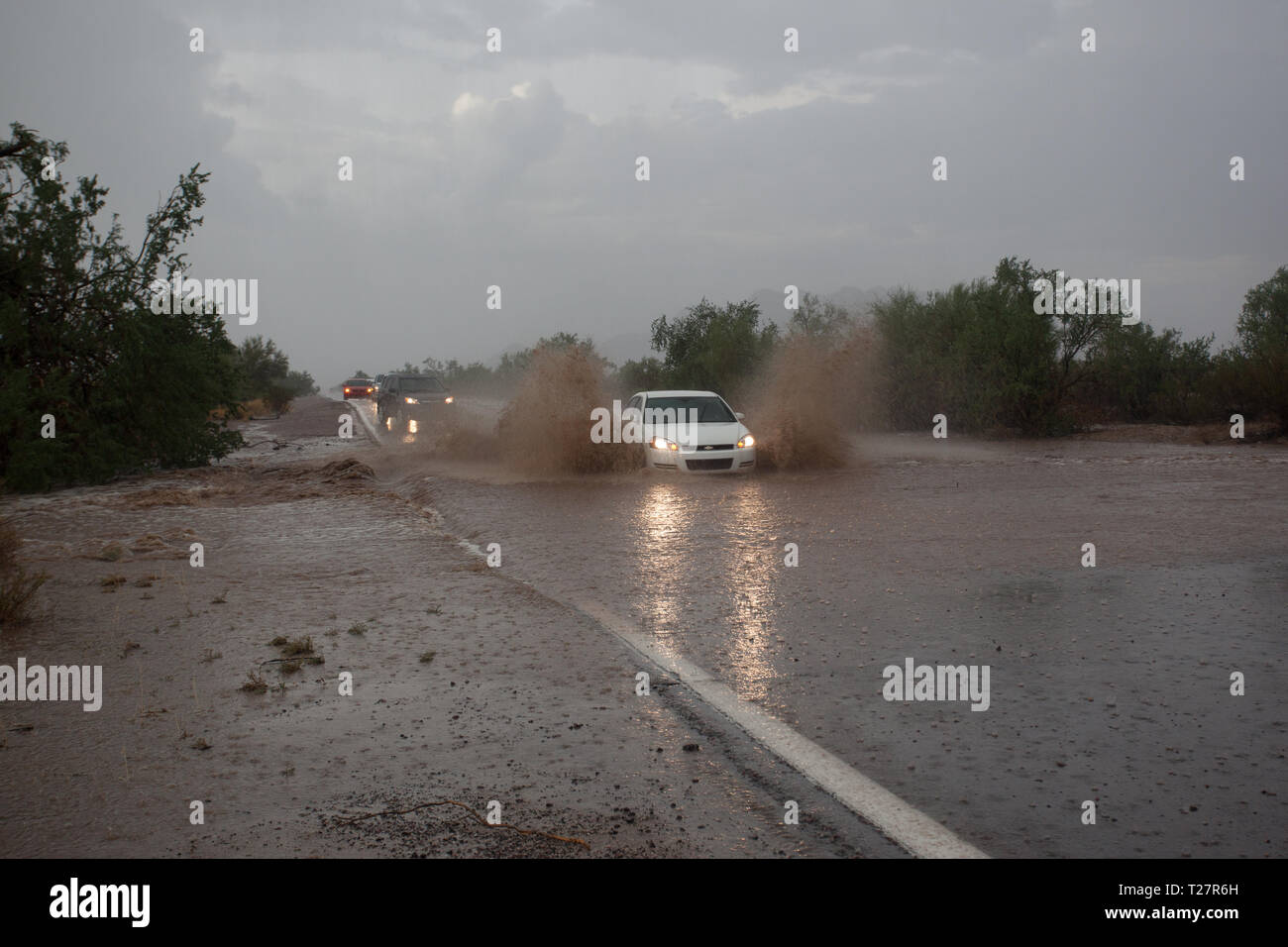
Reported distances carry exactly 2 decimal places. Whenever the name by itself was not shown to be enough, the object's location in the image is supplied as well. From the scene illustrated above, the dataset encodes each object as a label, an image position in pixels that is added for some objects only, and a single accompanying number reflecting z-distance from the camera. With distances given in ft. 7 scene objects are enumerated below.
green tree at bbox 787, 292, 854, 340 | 135.54
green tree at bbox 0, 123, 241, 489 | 56.75
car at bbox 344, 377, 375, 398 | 256.52
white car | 59.67
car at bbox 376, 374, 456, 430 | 115.85
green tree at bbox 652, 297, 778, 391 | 128.88
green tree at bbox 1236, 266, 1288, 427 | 83.10
